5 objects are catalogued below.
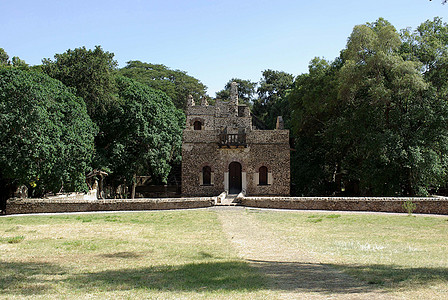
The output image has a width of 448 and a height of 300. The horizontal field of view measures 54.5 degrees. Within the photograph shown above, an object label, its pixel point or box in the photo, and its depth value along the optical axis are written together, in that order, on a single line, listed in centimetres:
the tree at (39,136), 2142
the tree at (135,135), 3234
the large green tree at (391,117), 2494
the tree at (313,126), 3220
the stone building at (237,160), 3072
